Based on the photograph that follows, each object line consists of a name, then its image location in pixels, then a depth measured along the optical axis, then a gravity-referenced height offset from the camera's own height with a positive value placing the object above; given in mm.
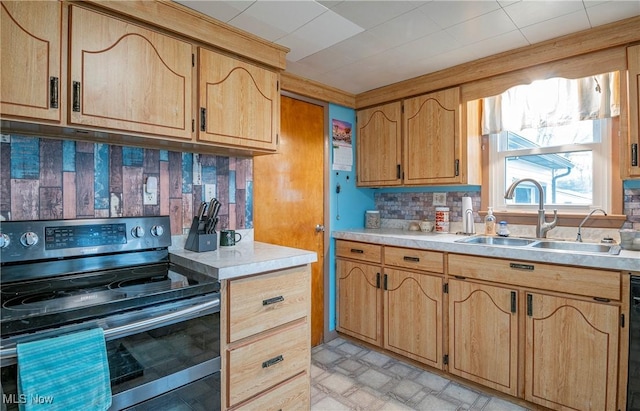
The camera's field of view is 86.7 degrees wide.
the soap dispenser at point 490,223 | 2586 -130
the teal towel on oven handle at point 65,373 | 995 -523
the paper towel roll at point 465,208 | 2700 -21
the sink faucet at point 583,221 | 2152 -93
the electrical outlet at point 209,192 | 2154 +81
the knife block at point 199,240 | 1890 -199
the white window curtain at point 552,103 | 2139 +717
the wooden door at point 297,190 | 2572 +119
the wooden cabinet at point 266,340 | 1550 -671
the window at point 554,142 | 2205 +470
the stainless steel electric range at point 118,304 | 1101 -350
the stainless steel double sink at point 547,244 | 2008 -247
